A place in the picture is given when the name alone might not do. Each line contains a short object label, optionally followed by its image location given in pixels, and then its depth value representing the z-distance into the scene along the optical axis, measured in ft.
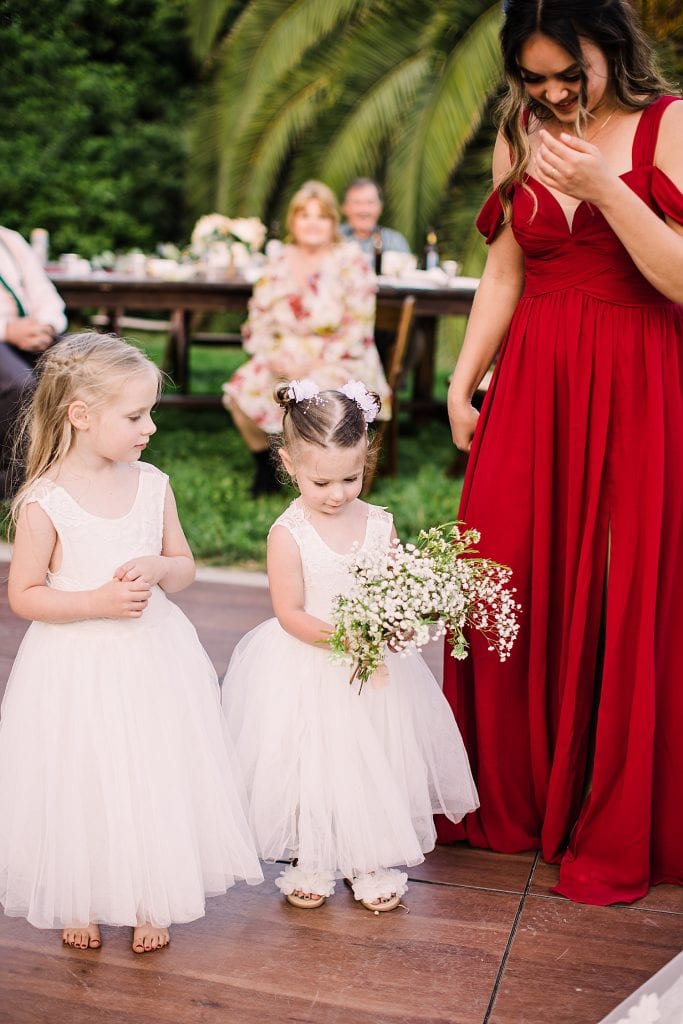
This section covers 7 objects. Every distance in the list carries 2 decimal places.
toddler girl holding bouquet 8.18
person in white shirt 18.65
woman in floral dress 21.44
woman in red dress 8.09
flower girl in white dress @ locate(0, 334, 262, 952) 7.48
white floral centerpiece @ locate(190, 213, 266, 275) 28.30
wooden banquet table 25.17
